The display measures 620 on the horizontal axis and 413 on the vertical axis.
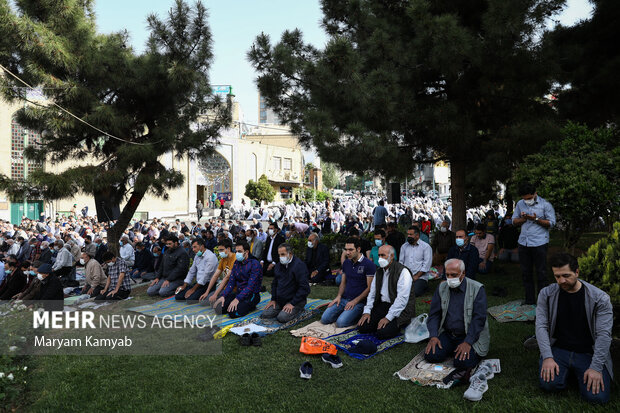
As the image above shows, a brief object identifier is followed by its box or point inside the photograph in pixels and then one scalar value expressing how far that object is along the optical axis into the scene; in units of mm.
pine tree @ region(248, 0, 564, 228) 7648
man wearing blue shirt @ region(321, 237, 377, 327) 6082
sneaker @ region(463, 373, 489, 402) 3705
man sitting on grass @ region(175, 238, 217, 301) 8250
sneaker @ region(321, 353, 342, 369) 4644
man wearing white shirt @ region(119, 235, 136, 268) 12688
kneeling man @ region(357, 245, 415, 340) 5469
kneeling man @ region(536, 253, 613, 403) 3537
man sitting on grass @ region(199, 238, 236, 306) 7396
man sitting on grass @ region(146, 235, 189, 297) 8938
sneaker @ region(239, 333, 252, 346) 5457
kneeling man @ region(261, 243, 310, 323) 6527
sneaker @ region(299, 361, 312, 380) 4371
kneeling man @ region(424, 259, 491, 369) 4288
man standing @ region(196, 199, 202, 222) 31772
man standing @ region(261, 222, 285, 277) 11055
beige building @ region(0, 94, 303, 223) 27375
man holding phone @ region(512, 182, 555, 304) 5875
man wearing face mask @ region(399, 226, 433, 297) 7840
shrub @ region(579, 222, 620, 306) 4289
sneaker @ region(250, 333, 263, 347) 5430
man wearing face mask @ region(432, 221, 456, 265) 9570
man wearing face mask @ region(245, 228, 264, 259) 12281
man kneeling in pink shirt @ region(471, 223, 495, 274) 8945
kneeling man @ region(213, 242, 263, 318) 6855
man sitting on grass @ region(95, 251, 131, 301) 8375
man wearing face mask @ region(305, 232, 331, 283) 9727
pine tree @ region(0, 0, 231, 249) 8625
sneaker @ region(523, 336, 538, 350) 4789
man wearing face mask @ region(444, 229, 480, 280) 7262
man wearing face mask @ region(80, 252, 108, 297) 8680
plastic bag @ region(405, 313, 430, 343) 5293
